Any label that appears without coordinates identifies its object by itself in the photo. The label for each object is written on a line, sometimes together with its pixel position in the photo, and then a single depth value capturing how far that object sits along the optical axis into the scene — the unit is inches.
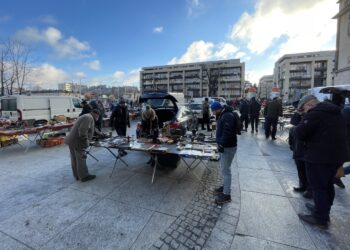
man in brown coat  137.4
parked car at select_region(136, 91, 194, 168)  171.4
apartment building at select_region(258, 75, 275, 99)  3149.1
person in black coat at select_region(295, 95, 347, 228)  80.4
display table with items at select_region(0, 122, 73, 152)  215.9
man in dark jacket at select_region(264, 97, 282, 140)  276.8
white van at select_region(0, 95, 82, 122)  371.9
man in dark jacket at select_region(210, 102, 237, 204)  106.4
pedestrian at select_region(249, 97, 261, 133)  340.5
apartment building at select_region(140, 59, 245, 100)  2167.8
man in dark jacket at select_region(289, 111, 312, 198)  111.7
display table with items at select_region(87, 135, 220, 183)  125.8
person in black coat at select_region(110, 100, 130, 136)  243.0
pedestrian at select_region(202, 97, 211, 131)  371.5
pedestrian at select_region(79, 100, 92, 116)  257.8
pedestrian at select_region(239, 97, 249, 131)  355.6
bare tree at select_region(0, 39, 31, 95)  668.6
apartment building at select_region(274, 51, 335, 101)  2105.1
